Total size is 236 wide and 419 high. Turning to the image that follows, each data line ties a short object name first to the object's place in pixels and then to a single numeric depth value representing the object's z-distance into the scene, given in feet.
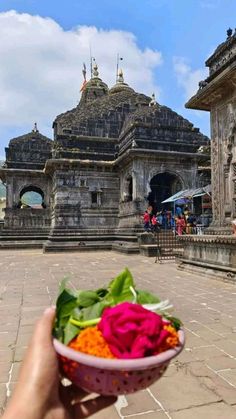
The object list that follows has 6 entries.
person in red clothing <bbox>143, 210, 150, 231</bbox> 43.97
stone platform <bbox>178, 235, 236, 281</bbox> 20.78
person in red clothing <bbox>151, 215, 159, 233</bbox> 43.50
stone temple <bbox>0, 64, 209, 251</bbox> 48.45
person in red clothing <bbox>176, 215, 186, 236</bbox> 40.39
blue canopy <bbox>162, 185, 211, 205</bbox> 41.82
